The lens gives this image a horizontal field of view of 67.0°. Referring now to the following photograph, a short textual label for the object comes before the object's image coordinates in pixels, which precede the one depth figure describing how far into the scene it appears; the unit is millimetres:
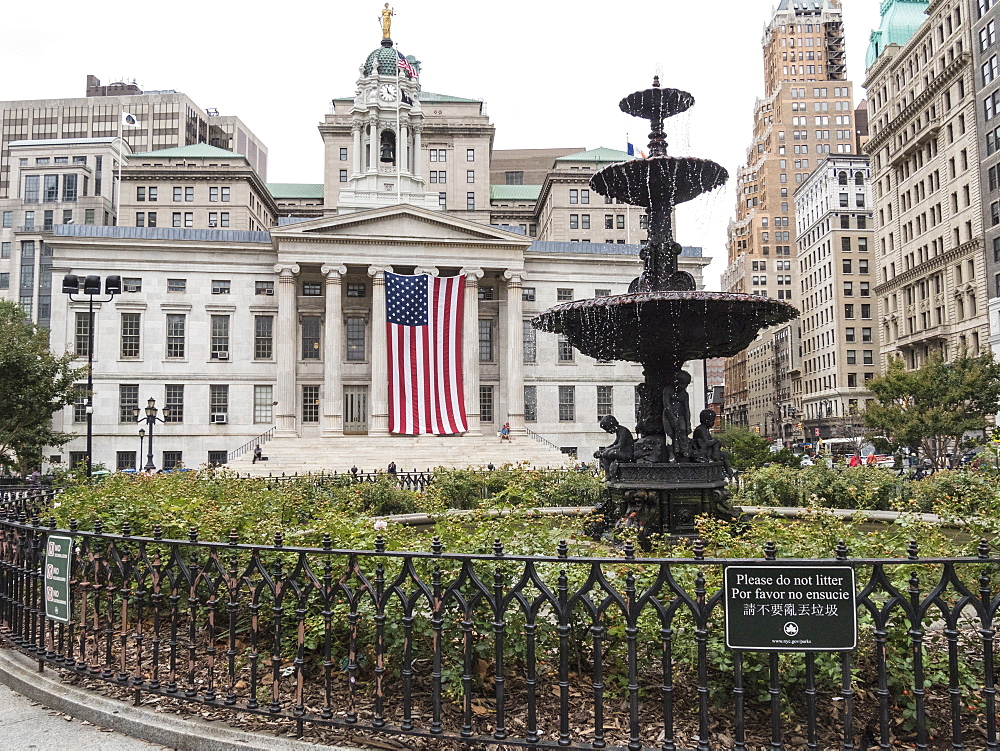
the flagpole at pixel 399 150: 61556
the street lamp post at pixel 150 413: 35866
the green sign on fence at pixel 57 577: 6340
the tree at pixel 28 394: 36094
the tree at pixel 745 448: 37656
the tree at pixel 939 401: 41625
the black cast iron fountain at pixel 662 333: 12231
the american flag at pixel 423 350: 46562
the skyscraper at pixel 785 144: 128125
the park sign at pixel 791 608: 4316
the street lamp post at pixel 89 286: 27075
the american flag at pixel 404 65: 64156
